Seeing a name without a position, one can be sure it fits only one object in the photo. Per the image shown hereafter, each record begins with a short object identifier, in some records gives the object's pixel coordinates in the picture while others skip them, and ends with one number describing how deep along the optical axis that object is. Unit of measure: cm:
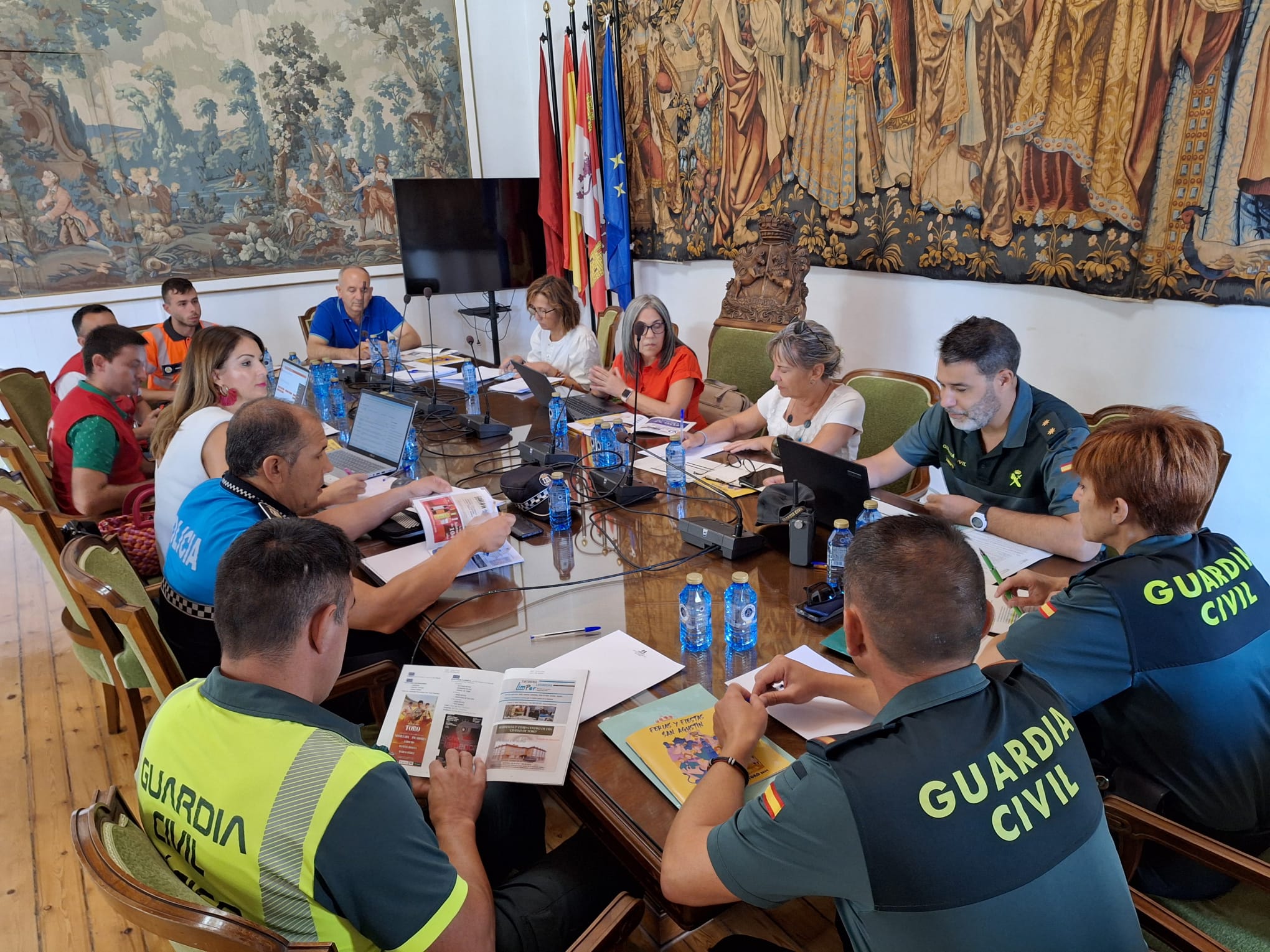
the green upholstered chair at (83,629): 195
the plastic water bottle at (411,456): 264
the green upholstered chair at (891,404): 274
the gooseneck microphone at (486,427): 294
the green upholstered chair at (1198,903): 106
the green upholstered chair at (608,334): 444
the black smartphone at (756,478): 236
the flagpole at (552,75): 529
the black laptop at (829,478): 181
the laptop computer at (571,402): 308
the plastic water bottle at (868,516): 178
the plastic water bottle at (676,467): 237
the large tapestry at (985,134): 242
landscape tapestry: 466
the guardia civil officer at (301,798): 94
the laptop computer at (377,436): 263
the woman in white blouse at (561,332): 406
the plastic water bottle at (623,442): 255
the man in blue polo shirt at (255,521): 166
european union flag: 489
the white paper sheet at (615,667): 135
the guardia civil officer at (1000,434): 200
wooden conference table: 111
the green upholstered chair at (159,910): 78
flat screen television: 523
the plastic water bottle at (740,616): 148
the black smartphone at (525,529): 207
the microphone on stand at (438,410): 329
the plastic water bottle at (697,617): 147
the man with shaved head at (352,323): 447
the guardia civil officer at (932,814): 83
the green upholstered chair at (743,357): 360
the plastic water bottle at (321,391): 349
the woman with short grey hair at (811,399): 260
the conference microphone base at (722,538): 186
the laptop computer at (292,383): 352
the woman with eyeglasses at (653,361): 334
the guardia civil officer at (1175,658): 120
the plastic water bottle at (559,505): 209
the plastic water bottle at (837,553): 171
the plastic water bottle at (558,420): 288
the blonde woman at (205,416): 218
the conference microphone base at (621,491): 225
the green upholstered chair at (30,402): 345
